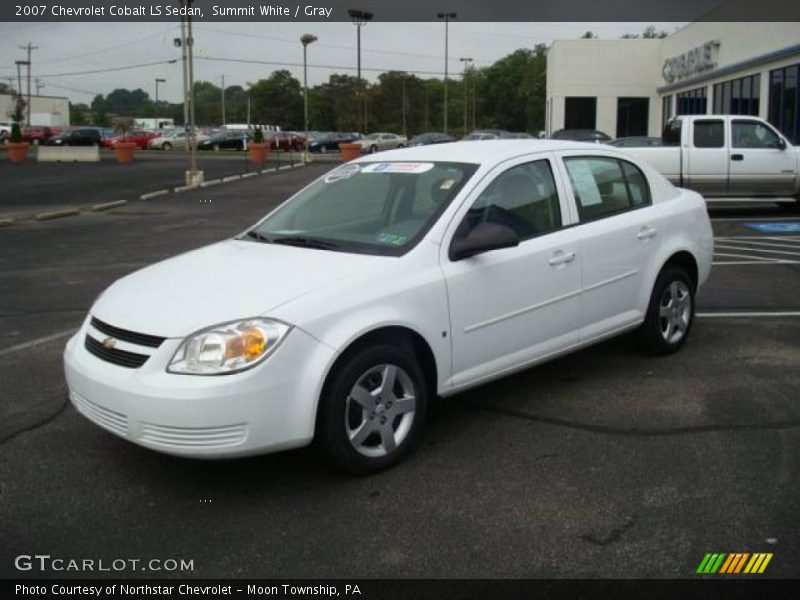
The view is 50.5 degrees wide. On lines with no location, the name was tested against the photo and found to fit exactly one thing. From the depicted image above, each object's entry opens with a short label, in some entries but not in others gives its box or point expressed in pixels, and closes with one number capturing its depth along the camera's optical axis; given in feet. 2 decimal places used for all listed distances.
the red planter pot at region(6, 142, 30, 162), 132.05
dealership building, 80.74
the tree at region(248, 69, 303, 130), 377.50
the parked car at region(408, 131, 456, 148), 141.97
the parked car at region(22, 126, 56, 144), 205.23
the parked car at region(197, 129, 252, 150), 199.72
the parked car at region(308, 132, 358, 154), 198.29
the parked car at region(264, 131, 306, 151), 194.50
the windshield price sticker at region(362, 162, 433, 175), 16.63
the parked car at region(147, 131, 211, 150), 205.46
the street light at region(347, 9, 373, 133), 199.93
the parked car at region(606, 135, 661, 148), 58.59
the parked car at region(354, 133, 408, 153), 179.45
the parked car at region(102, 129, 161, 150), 198.70
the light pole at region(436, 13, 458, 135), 233.35
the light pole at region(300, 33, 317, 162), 137.39
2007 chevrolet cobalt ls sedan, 12.27
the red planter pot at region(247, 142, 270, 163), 128.88
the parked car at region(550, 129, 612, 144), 88.50
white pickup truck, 51.93
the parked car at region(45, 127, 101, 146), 189.78
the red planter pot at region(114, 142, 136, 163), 130.72
